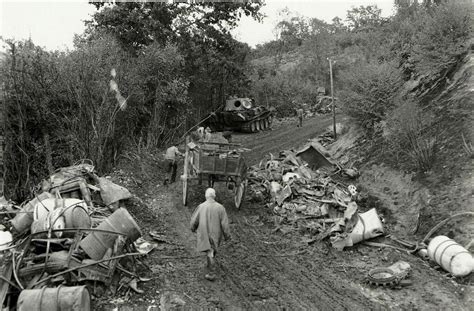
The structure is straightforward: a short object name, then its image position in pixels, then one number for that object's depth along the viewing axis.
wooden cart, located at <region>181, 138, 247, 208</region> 11.32
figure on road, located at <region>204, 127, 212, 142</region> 16.68
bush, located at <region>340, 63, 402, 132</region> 15.98
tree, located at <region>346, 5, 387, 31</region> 67.42
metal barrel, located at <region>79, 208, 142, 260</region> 7.35
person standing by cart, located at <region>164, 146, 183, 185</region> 14.23
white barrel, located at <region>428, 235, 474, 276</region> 7.86
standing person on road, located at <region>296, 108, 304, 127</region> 28.61
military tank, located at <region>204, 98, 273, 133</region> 26.80
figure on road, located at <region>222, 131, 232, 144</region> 18.17
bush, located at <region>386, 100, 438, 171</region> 11.74
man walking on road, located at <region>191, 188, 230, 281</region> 7.87
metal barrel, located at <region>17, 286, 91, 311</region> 5.87
